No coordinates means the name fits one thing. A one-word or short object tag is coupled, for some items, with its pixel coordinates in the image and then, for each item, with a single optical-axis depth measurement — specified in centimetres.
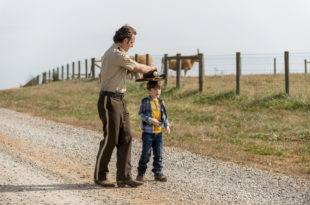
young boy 1253
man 1181
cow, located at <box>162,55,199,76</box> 6022
